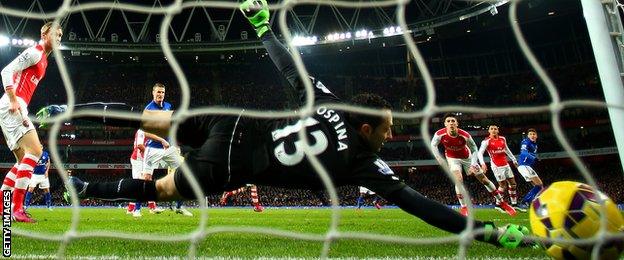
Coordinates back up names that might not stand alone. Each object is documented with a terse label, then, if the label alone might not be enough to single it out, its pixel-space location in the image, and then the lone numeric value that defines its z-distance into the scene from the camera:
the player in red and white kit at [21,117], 4.64
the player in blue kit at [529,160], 9.70
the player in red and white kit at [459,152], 8.18
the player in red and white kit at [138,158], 7.42
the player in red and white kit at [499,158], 10.14
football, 2.47
